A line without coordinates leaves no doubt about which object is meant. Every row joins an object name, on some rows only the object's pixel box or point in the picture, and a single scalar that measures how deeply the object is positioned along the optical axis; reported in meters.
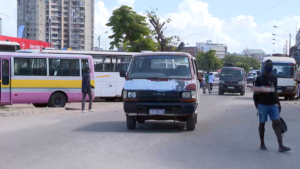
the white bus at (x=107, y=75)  24.77
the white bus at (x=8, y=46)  28.20
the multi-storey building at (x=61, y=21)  123.62
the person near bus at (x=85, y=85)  17.45
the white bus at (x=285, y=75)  27.31
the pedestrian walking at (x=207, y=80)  35.74
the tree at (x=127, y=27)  41.47
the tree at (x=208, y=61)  127.12
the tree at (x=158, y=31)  47.59
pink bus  18.20
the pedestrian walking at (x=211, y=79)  36.33
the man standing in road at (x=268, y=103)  8.52
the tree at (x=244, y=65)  176.64
